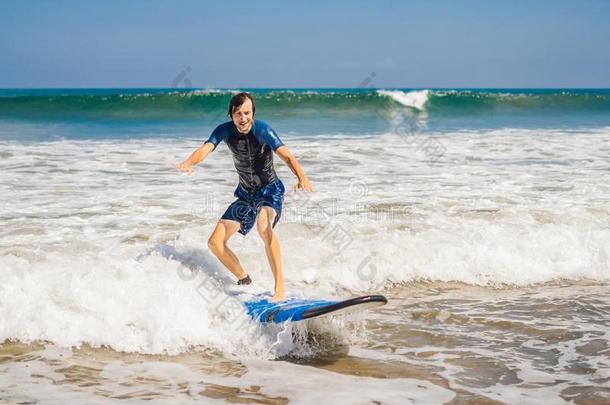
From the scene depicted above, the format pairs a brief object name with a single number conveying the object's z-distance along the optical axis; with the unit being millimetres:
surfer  5254
